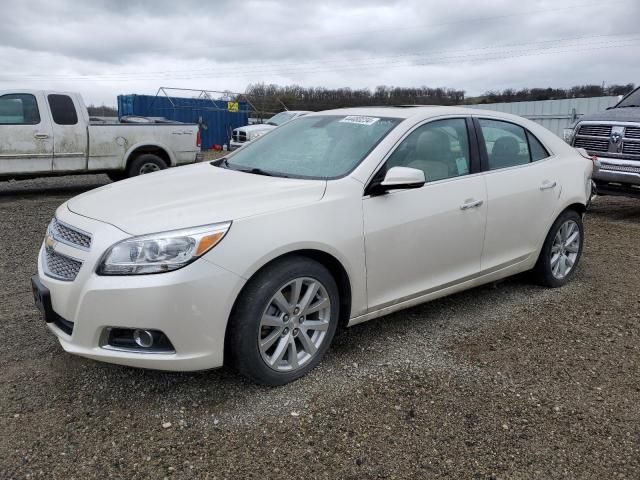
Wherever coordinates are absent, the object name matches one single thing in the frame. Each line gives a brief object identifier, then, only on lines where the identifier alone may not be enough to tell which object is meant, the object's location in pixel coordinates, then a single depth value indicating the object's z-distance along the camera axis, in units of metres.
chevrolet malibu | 2.78
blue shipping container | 23.41
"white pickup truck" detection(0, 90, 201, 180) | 9.13
